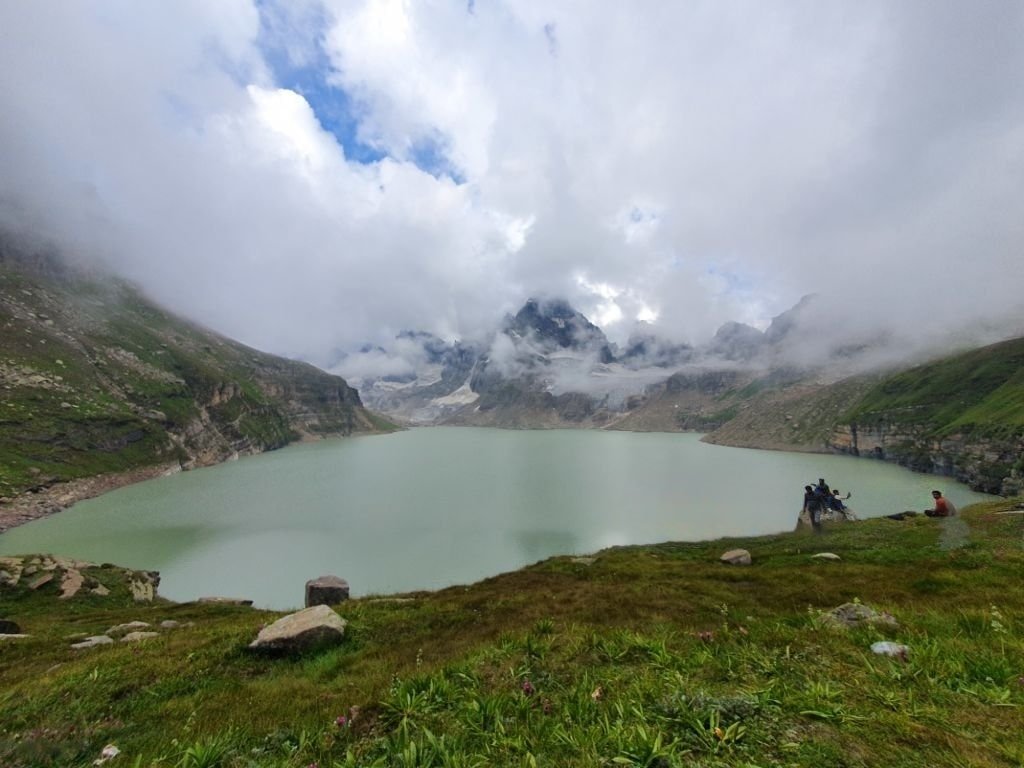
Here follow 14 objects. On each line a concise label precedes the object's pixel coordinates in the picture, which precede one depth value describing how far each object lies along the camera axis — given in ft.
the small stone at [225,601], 113.39
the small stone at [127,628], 76.00
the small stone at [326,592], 99.71
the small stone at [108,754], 22.26
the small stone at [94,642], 56.49
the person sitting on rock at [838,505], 156.76
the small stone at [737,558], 109.19
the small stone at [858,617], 32.91
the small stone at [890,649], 25.98
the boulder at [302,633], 41.34
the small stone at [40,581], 120.06
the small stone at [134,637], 59.00
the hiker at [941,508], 118.93
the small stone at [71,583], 121.24
